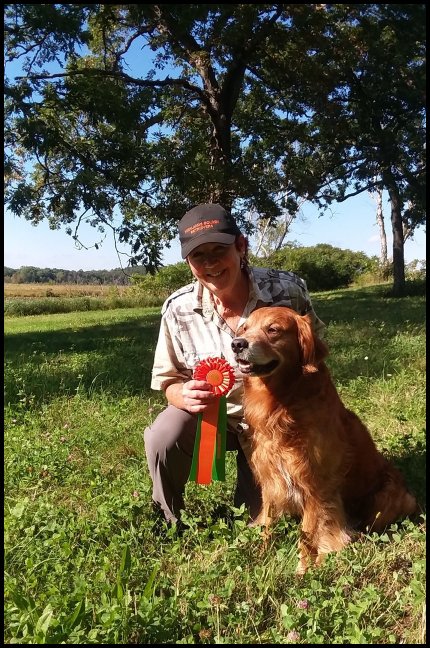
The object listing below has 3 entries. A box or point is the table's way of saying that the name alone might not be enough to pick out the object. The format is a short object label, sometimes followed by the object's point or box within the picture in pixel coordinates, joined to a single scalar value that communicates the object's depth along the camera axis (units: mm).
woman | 2668
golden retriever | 2482
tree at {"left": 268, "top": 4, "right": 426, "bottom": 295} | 10766
